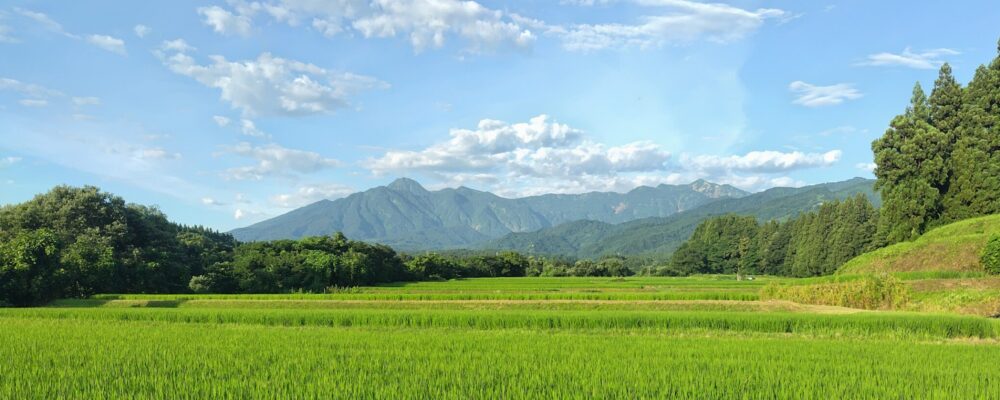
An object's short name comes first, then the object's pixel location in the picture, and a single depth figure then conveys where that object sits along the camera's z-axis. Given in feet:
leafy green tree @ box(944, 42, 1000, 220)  139.54
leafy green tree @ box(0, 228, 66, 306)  101.40
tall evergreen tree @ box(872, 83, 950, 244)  144.56
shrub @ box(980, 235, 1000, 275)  95.14
